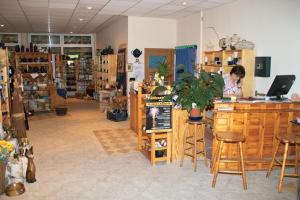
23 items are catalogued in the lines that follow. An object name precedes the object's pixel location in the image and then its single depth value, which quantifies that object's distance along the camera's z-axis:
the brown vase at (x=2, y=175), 3.43
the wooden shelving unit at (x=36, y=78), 8.86
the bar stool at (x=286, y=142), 3.47
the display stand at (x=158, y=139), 4.41
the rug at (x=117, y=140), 5.26
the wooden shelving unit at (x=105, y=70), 9.17
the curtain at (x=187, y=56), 7.22
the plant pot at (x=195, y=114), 4.22
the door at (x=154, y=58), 8.17
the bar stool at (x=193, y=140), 4.23
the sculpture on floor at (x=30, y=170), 3.74
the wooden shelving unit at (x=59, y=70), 11.02
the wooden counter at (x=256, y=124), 4.05
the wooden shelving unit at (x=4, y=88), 4.82
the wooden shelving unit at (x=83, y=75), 13.41
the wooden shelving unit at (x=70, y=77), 13.25
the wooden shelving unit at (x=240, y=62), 5.16
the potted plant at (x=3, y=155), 3.17
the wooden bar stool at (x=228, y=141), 3.57
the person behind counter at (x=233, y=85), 4.77
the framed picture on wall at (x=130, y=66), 8.02
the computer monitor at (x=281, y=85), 3.96
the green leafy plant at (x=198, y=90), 4.11
